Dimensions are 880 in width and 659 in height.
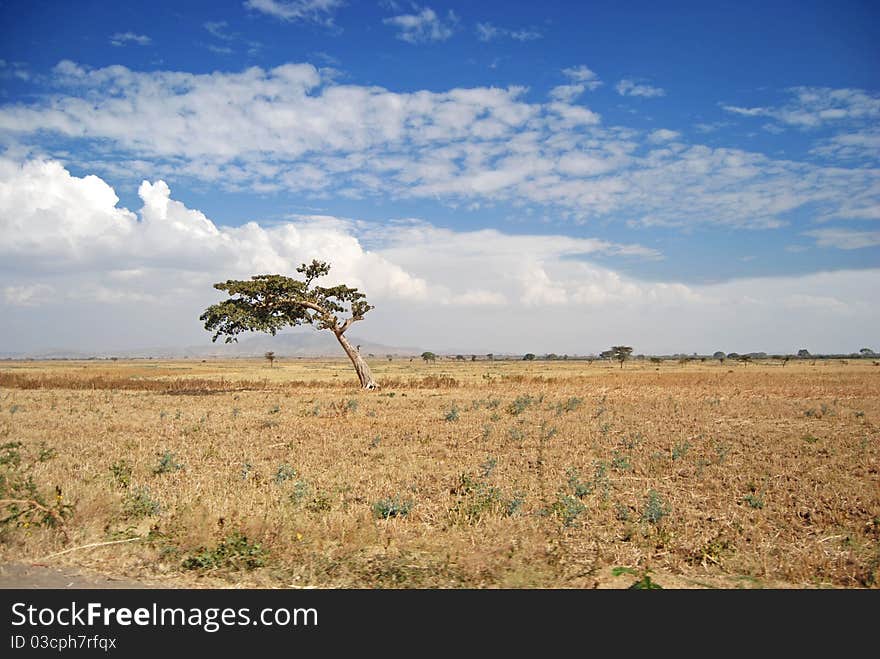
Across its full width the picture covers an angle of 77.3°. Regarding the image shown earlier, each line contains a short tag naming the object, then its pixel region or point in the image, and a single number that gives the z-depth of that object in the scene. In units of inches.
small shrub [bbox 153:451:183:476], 466.4
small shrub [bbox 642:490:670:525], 335.3
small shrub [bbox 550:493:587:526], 335.6
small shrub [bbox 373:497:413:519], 348.2
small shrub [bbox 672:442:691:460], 543.7
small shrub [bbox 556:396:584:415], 972.9
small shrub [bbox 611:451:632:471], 493.7
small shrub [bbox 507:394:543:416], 955.8
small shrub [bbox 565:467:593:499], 394.6
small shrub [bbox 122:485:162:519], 335.9
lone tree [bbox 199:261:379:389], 1461.6
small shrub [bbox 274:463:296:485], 433.4
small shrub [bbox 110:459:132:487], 416.2
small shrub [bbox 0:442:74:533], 300.2
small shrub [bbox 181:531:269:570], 262.4
